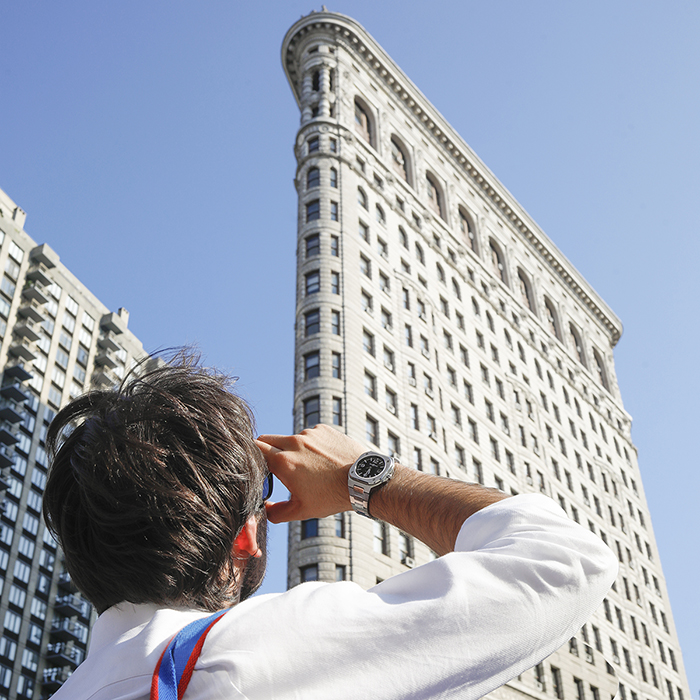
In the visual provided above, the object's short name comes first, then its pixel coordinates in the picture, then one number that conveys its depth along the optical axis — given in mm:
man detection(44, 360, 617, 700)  1394
